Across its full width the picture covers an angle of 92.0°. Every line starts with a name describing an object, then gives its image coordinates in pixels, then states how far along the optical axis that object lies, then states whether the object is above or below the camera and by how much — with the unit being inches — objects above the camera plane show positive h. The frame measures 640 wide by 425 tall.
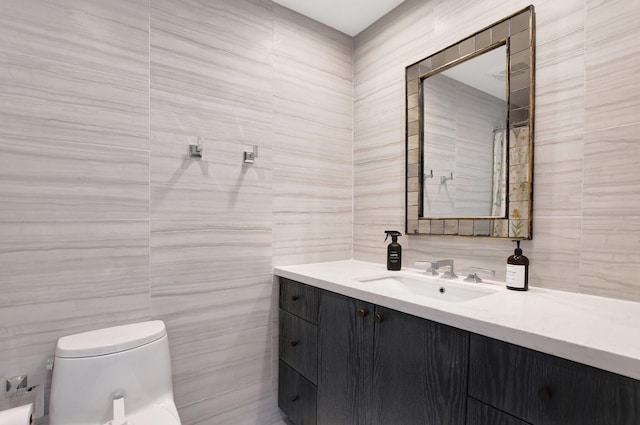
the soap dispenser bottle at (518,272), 47.2 -9.6
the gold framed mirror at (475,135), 50.6 +13.9
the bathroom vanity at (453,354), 26.9 -16.5
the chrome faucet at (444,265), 57.4 -10.9
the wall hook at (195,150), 58.9 +11.0
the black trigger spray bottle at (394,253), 67.1 -9.9
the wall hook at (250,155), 65.2 +11.1
